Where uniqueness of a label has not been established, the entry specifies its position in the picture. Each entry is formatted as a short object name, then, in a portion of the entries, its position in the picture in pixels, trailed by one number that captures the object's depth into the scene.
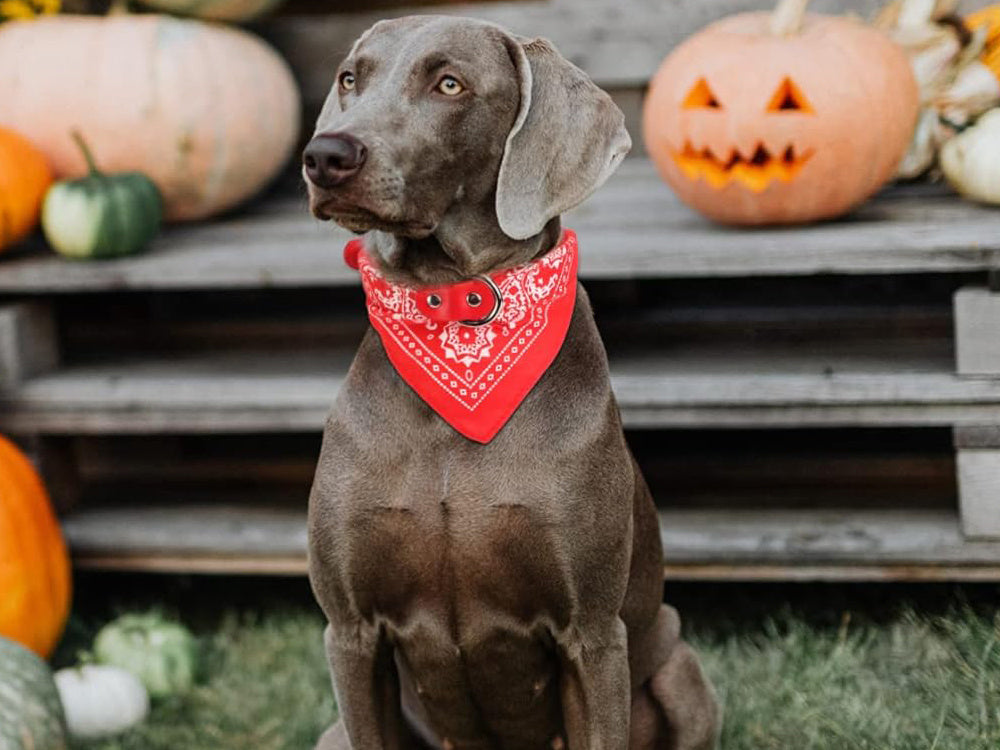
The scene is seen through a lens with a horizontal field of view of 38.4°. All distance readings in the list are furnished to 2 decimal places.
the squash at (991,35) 3.81
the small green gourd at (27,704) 2.76
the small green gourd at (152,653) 3.37
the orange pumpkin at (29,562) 3.21
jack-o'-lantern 3.35
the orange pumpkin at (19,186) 3.57
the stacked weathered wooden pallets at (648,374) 3.27
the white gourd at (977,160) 3.41
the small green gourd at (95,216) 3.57
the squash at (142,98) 3.90
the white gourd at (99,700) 3.14
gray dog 2.25
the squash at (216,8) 4.15
